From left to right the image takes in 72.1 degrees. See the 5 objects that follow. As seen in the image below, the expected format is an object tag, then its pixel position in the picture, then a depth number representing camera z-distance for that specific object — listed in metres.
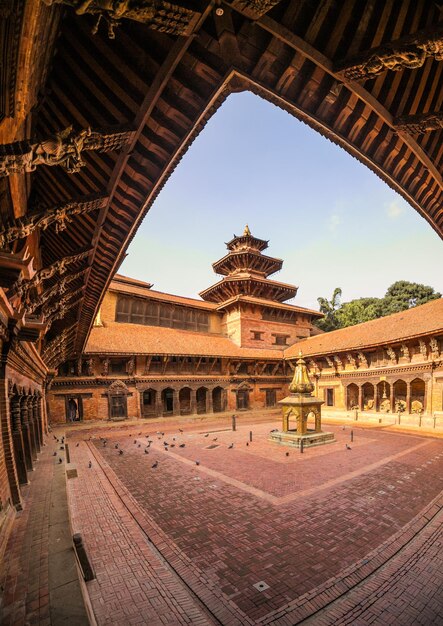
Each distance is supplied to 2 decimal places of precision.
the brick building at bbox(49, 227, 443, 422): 20.22
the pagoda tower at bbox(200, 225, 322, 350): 30.00
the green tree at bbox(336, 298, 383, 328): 47.44
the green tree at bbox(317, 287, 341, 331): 49.81
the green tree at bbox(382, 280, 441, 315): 46.31
